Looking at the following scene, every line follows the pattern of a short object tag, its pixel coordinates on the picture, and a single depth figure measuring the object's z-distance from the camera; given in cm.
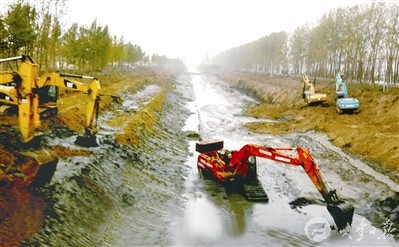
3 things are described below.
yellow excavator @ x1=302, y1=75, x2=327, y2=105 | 3525
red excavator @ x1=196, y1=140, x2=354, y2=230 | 1244
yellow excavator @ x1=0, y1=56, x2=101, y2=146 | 1084
